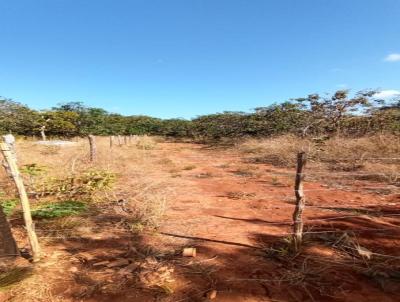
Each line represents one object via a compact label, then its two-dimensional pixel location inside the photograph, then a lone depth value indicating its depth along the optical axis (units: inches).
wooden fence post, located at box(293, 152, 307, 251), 136.3
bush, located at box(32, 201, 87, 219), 186.2
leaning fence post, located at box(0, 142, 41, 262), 121.0
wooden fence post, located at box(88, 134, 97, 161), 385.6
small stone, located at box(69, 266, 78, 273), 122.9
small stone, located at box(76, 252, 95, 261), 134.6
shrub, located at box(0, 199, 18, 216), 195.2
